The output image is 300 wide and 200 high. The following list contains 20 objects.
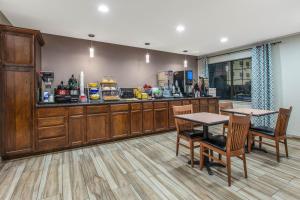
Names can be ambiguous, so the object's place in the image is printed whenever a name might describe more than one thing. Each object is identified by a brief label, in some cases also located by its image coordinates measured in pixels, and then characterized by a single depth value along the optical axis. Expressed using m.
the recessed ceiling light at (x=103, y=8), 2.67
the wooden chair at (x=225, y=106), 3.80
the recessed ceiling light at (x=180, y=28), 3.52
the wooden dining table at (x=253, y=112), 3.03
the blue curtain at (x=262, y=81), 4.51
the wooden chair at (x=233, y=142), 2.11
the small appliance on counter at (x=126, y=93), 4.79
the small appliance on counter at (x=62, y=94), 3.45
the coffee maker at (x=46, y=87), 3.36
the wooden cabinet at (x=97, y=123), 3.61
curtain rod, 4.47
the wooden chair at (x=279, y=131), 2.78
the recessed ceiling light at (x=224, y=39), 4.38
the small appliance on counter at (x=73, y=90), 3.63
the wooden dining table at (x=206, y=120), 2.38
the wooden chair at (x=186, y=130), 2.67
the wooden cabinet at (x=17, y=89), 2.83
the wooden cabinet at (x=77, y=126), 3.42
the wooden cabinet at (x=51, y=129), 3.13
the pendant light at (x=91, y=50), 3.98
